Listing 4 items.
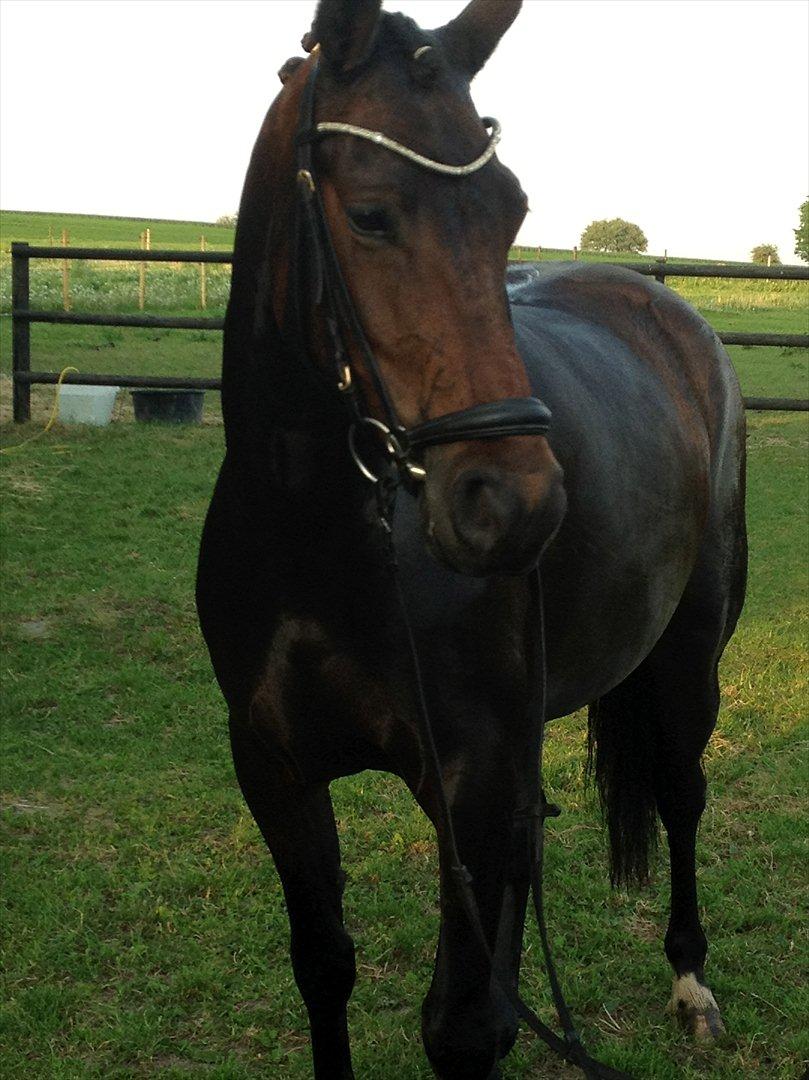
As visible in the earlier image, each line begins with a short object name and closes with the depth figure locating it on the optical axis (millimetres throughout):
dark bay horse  1661
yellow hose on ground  9794
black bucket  10688
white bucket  10664
